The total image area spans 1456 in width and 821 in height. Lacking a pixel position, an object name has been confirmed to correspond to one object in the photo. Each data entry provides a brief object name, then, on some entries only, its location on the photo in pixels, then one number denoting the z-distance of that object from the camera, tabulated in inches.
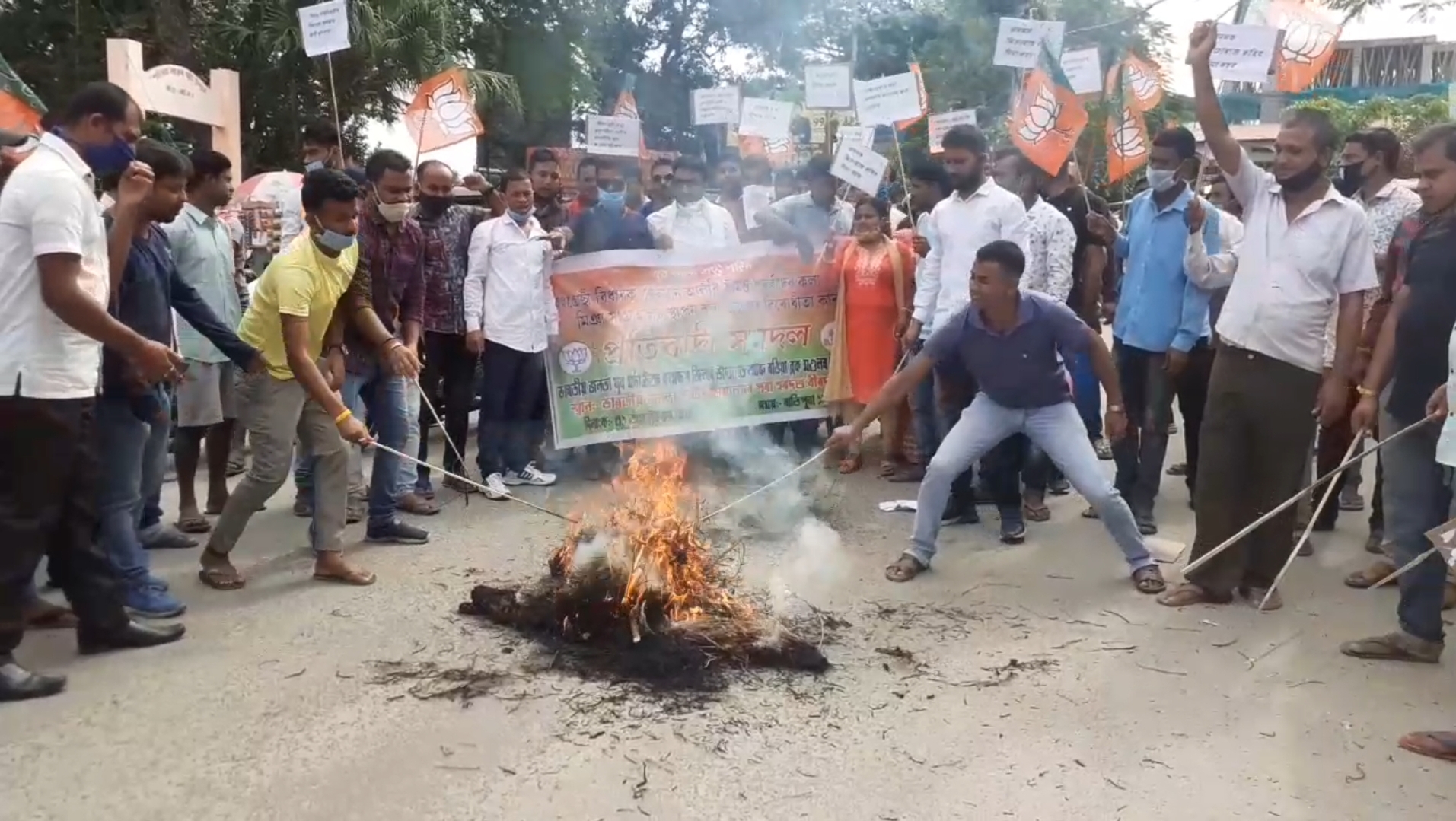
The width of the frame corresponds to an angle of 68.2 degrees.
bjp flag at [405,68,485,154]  366.9
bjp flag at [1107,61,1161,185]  417.1
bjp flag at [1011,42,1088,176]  342.6
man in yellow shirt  194.7
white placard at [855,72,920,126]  343.9
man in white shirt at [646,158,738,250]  325.7
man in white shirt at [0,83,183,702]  146.6
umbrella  357.9
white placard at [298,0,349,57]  342.0
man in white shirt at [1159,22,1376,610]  185.5
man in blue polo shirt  209.6
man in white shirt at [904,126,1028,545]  250.8
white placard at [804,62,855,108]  376.2
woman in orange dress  298.7
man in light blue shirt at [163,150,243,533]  234.7
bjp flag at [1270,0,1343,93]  336.2
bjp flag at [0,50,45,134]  285.3
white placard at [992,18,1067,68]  348.2
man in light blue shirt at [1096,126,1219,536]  240.7
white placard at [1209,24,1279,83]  303.0
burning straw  166.7
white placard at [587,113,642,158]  393.4
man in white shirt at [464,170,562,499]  273.7
